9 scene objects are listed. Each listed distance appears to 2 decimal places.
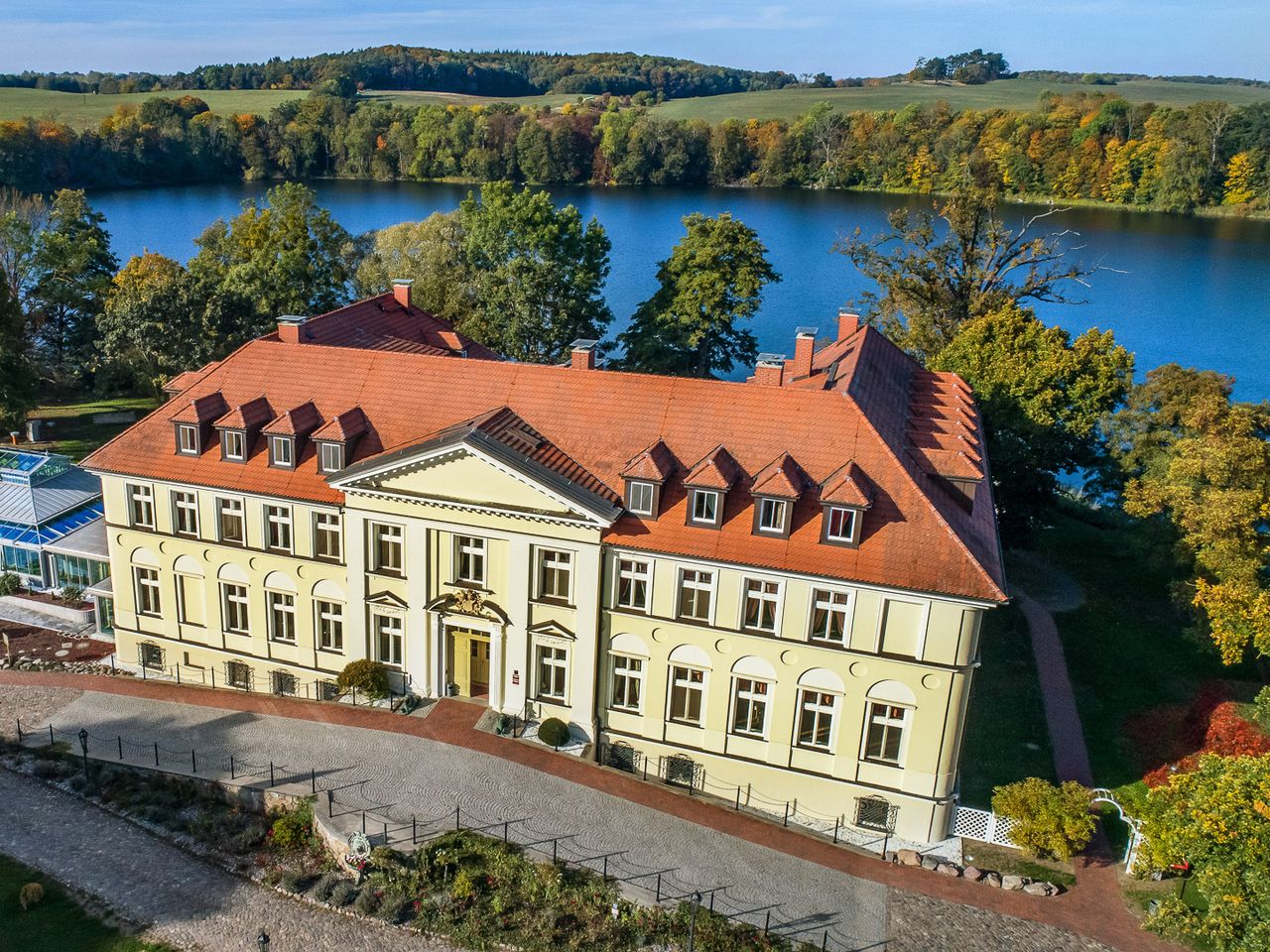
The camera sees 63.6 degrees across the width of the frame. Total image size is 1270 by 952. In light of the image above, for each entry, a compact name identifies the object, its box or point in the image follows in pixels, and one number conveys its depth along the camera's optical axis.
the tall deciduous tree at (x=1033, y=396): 44.41
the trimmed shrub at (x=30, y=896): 25.52
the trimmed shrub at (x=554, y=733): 30.72
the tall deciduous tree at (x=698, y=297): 58.72
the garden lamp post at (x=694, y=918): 23.94
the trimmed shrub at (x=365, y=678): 32.50
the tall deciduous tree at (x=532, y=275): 59.81
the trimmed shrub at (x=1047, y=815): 26.94
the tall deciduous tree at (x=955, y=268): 61.91
